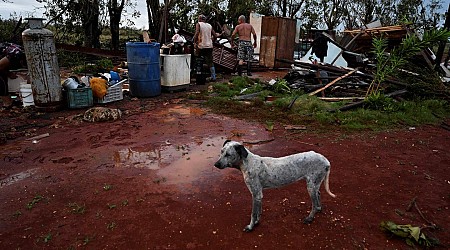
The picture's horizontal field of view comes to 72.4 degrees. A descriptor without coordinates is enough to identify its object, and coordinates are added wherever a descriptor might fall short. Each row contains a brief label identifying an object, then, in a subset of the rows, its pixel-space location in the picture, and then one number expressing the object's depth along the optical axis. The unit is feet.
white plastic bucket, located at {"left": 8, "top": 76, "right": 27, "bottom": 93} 27.63
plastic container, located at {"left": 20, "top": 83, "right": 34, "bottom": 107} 23.82
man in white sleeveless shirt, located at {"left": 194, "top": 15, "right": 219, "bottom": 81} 32.94
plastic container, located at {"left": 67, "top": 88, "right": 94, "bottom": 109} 23.50
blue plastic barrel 26.63
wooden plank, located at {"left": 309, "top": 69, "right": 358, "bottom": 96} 27.68
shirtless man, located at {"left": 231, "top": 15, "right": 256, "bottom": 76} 36.94
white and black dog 9.52
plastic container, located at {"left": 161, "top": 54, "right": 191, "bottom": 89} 29.25
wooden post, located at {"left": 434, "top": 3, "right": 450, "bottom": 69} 28.05
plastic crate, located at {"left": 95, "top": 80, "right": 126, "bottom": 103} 25.39
